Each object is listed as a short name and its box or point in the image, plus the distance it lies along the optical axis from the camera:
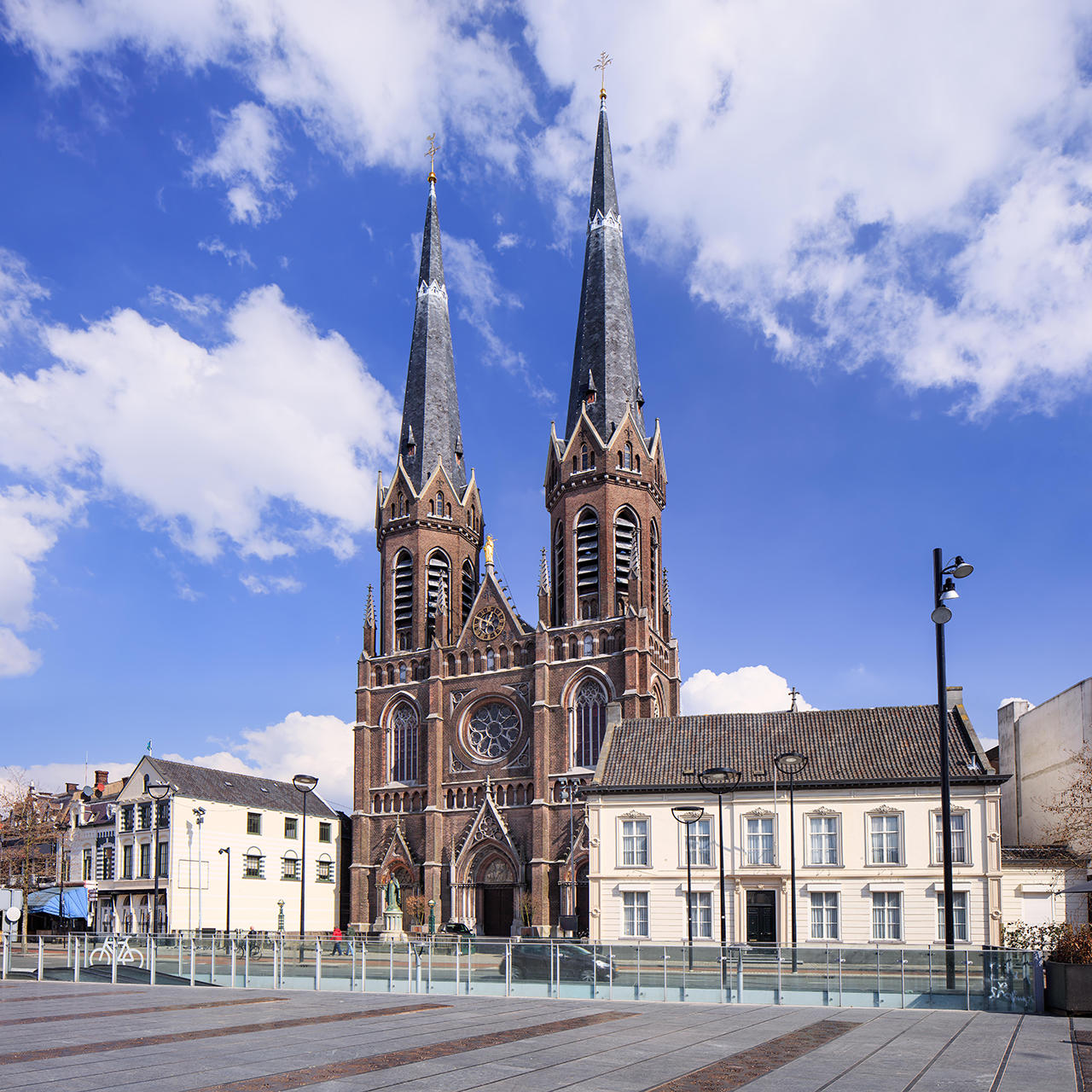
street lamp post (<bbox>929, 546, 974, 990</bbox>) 21.62
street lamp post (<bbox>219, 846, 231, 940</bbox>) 59.25
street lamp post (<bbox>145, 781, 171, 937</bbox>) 29.88
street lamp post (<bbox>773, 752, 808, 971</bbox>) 33.78
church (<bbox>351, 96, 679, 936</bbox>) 63.16
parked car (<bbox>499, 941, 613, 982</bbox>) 23.20
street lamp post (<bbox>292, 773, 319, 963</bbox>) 32.50
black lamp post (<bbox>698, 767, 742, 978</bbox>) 34.78
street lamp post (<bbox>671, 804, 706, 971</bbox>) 34.88
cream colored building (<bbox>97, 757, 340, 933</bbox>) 60.75
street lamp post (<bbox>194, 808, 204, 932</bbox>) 59.29
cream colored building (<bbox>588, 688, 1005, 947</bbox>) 39.25
